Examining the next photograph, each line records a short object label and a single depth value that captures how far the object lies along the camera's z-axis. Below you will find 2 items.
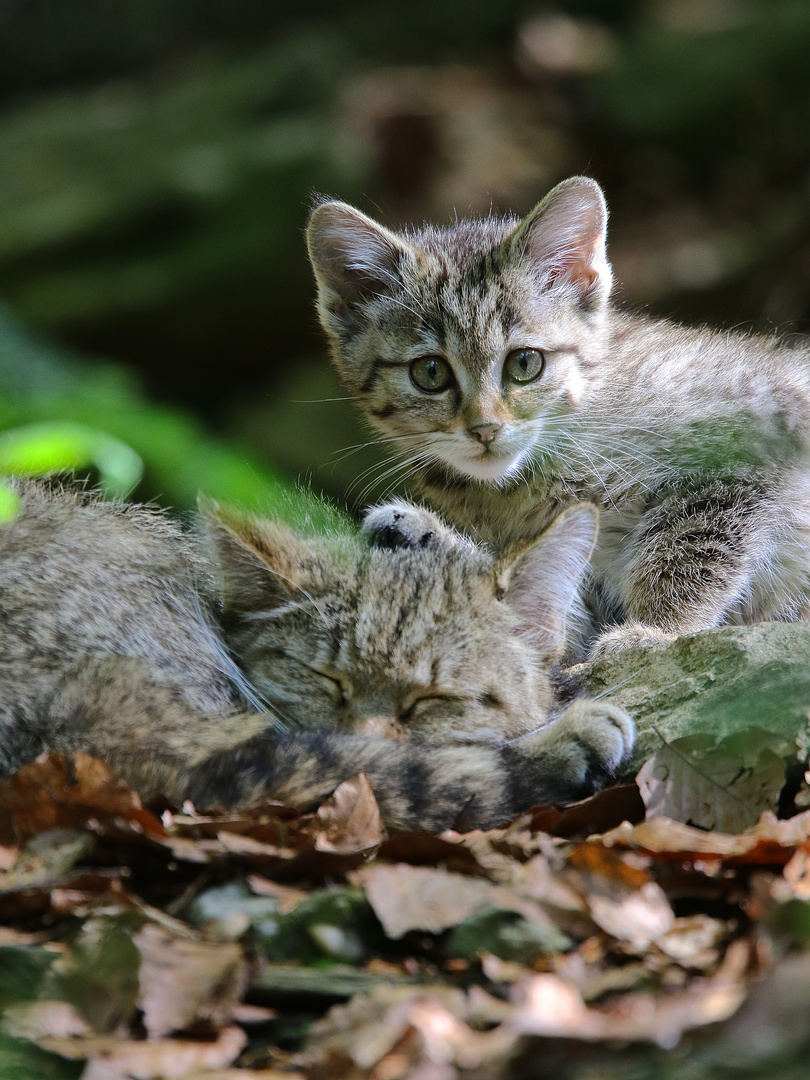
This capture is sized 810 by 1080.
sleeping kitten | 6.37
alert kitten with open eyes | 9.78
